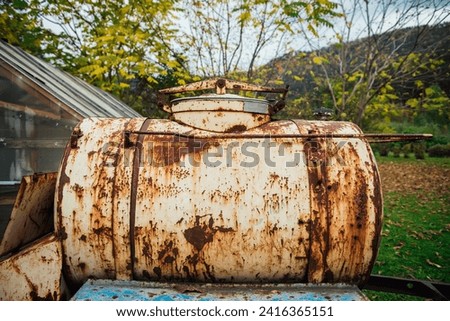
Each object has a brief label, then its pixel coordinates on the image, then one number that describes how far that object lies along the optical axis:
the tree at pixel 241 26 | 8.25
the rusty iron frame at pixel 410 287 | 2.88
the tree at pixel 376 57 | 8.57
